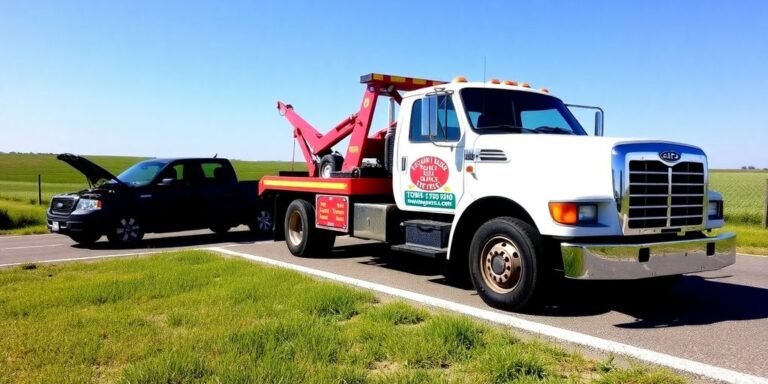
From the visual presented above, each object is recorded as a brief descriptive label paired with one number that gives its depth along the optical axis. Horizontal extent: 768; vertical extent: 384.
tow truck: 5.42
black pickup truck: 11.85
